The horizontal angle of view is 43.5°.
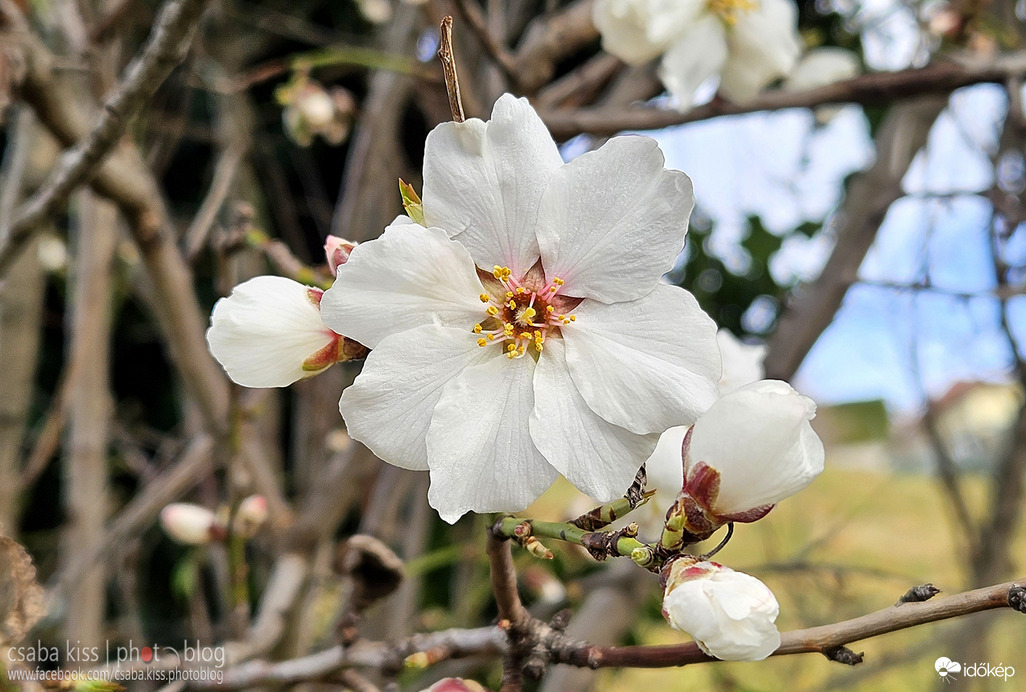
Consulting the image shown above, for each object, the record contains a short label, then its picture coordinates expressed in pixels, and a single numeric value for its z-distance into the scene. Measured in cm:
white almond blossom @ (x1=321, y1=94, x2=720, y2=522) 13
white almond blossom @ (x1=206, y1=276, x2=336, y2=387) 14
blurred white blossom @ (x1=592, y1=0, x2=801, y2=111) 24
